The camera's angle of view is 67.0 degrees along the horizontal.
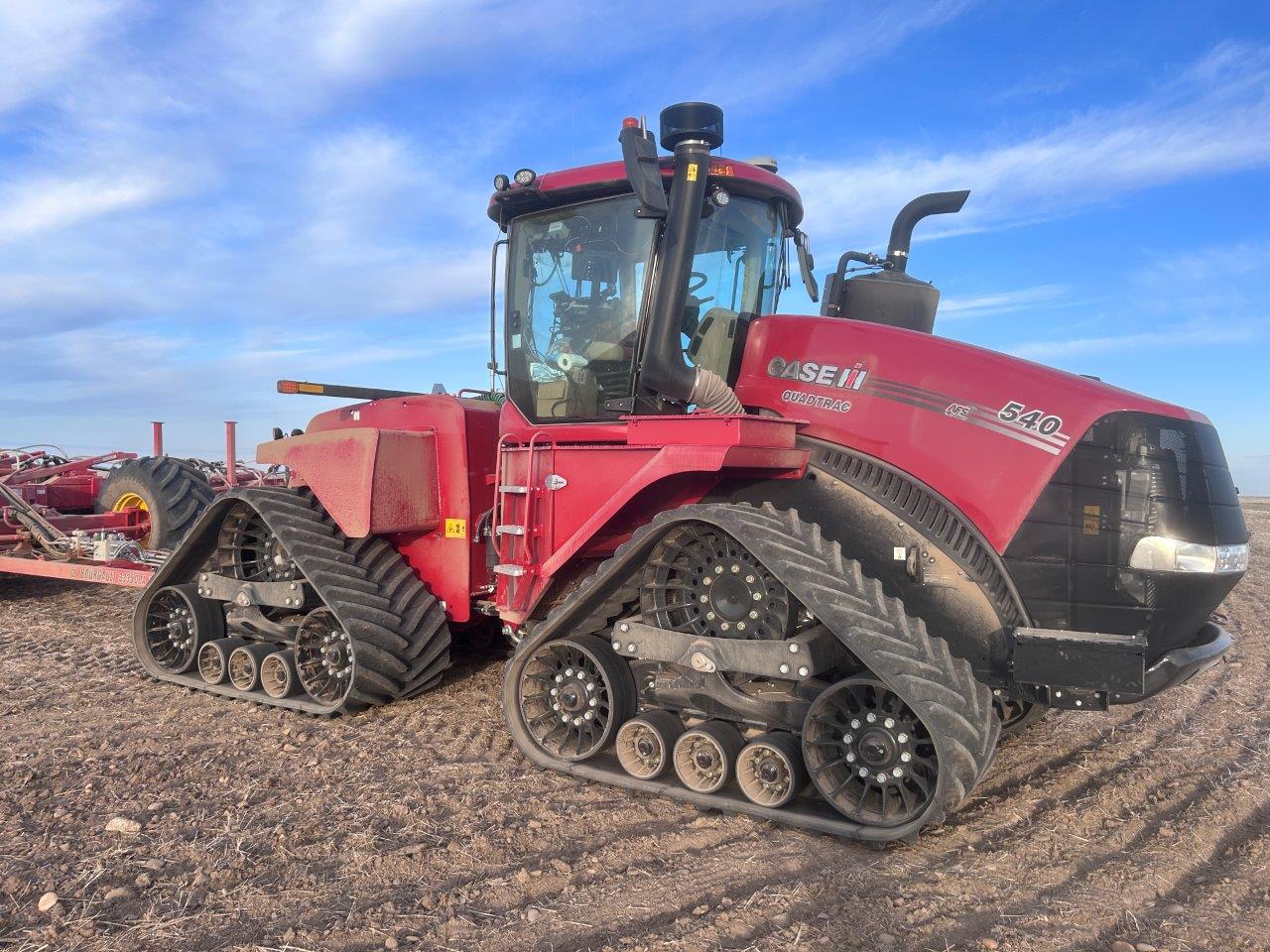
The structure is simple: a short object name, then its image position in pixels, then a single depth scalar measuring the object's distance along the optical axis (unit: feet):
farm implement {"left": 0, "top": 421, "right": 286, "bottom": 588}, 26.05
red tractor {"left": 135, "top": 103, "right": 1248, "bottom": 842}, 12.36
